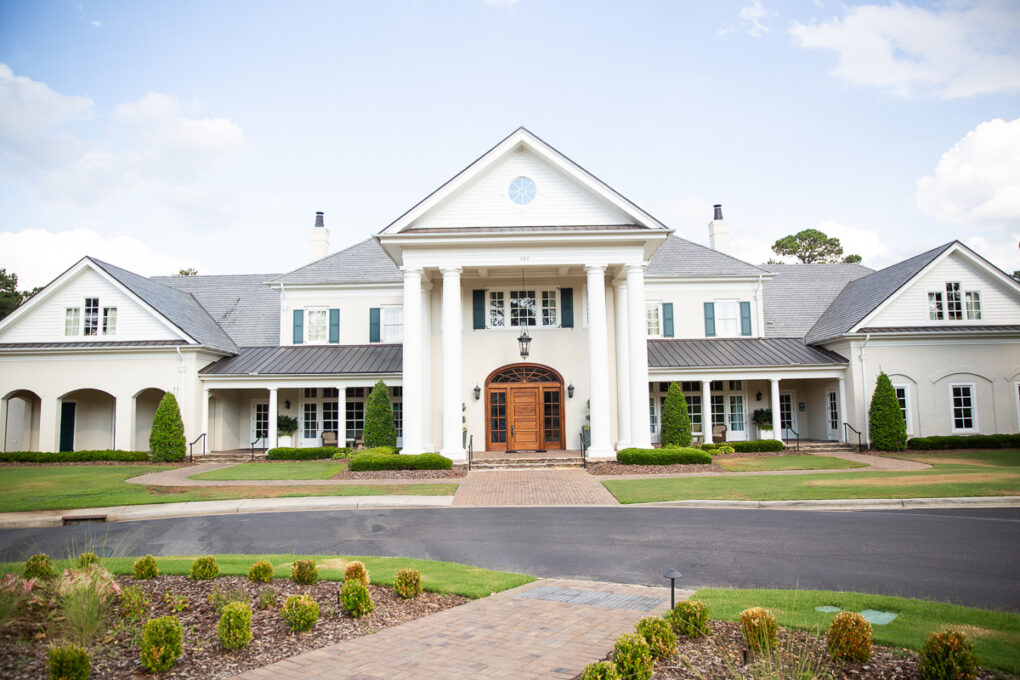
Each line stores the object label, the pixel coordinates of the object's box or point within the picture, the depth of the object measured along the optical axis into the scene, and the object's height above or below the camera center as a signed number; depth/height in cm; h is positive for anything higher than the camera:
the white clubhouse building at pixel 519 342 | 2238 +229
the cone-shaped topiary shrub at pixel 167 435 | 2450 -107
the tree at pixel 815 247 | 5741 +1273
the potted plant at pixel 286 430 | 2747 -107
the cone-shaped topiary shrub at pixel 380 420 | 2389 -65
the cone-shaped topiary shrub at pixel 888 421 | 2420 -103
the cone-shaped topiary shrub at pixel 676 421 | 2453 -89
